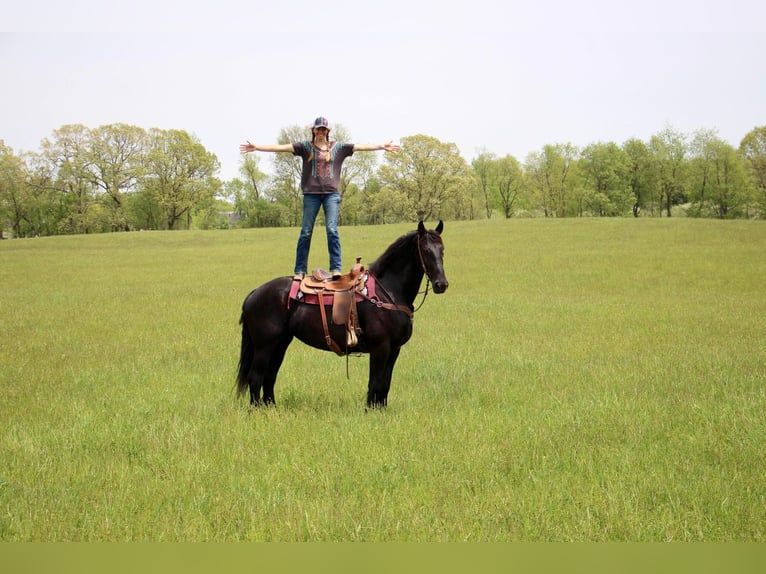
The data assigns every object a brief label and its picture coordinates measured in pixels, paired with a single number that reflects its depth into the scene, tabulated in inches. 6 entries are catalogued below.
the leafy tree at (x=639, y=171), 3558.1
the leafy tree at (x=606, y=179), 3496.6
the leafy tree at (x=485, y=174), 4370.1
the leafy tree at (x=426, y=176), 3459.9
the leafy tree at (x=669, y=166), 3494.1
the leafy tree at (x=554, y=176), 3924.7
